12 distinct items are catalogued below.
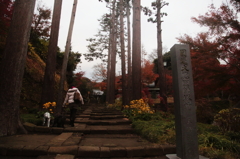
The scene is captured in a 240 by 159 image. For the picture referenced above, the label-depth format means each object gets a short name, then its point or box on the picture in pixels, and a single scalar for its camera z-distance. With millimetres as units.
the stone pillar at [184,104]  2961
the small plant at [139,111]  7102
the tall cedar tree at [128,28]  15285
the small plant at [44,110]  6043
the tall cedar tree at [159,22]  11257
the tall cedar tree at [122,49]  13395
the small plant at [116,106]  13831
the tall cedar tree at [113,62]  16984
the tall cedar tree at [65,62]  6983
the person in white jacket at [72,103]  5758
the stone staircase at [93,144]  3188
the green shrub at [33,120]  5607
